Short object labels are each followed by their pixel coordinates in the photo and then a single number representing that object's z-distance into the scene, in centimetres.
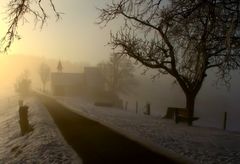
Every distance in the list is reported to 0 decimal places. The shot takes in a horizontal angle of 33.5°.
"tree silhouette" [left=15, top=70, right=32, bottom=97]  10778
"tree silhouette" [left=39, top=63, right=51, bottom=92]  14675
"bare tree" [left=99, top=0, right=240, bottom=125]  1137
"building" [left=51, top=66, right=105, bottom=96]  9150
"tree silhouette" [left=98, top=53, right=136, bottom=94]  8800
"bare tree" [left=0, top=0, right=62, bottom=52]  1118
